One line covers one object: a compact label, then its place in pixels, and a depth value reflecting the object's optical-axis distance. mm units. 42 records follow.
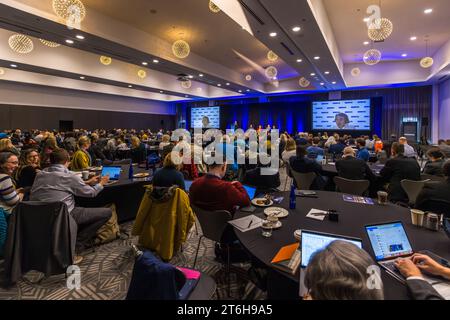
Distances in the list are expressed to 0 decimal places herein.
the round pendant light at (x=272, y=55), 7965
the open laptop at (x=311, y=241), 1323
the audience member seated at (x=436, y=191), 2326
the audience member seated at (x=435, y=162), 4195
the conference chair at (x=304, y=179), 4414
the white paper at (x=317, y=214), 2259
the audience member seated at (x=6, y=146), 4686
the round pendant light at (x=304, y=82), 12692
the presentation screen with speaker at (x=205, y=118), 21109
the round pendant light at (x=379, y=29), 4446
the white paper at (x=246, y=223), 2059
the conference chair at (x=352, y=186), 3680
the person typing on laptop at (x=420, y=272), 1146
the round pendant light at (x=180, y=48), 6551
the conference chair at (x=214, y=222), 2291
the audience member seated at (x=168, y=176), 3219
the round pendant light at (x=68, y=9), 3971
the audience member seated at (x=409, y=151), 6723
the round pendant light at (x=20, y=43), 5559
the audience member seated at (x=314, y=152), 5938
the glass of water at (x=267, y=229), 1906
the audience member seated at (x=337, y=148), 7361
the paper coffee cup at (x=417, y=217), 2062
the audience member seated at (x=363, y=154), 5789
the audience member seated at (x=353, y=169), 4227
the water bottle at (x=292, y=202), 2522
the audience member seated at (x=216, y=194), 2504
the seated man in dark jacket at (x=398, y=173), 3906
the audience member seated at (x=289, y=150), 5869
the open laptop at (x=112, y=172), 4039
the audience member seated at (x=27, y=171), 3562
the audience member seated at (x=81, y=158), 4816
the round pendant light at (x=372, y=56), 6258
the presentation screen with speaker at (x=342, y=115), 14859
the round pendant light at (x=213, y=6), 5111
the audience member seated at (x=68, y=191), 2785
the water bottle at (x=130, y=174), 4087
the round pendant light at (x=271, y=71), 9234
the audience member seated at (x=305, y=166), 4527
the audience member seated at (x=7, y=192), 2670
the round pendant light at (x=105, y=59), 8724
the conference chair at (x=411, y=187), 3562
